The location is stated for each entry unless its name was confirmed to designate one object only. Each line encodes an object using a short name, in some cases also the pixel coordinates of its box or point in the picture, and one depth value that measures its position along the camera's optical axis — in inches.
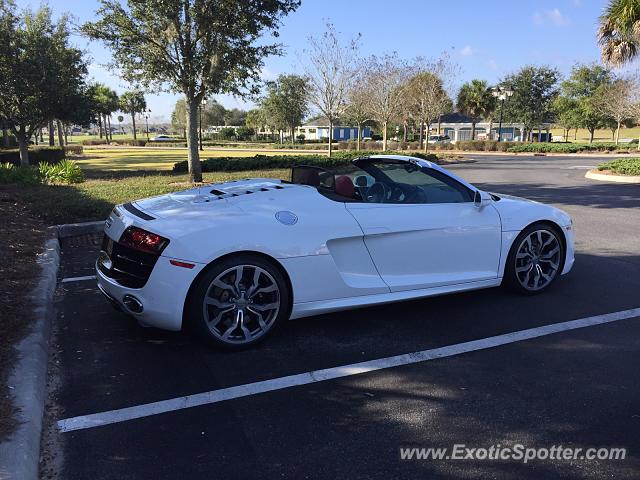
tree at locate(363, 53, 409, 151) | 1323.8
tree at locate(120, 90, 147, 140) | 3558.1
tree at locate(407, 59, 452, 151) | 1460.4
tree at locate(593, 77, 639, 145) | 1614.2
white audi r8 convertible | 147.3
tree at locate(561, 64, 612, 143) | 2091.5
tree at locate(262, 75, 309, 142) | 2728.8
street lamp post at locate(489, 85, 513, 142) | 1644.9
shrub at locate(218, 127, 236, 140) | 3789.4
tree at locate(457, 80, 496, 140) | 2353.6
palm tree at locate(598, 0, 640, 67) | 743.7
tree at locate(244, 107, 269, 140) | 3405.5
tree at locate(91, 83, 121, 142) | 3051.2
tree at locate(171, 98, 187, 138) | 3901.1
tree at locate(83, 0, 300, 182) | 520.7
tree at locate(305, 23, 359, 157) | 1074.7
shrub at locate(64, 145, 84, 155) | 1701.5
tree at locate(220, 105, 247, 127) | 5018.7
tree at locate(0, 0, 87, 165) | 856.3
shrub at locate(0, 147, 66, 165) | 1057.5
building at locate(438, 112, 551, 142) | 3020.9
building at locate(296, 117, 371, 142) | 3624.5
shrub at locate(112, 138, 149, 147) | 2709.2
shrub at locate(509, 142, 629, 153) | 1733.6
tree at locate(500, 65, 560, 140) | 2076.8
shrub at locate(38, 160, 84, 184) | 532.7
